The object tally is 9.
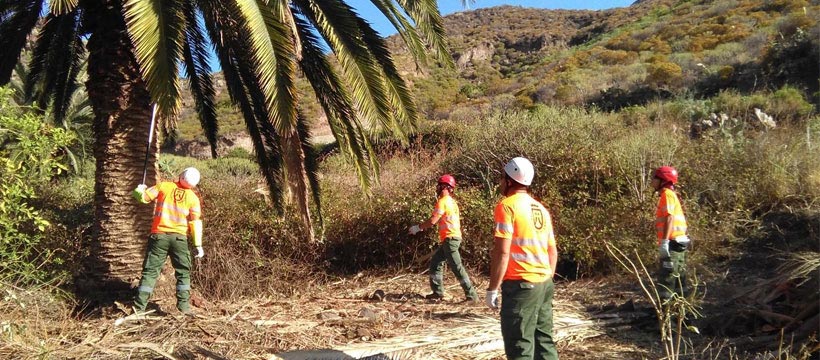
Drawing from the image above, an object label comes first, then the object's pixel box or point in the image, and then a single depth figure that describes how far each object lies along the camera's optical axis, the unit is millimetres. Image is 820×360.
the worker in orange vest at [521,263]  3887
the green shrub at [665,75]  18156
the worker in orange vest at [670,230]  5953
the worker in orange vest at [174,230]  6074
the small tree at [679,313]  2930
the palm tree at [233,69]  4883
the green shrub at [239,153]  25781
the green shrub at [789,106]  12758
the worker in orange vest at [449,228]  7246
